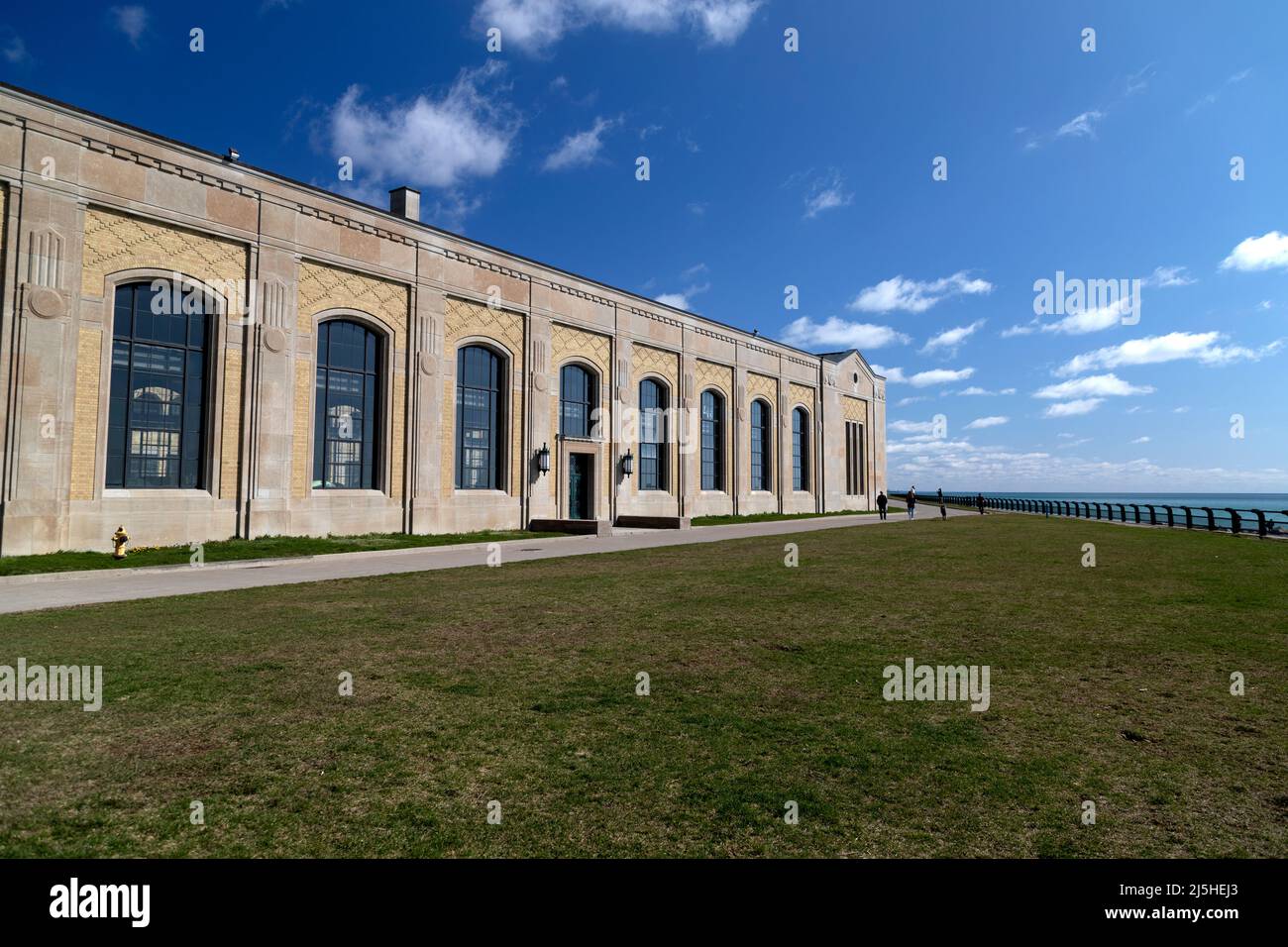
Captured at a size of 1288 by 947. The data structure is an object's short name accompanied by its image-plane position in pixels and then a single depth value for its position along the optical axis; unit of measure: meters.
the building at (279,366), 17.91
